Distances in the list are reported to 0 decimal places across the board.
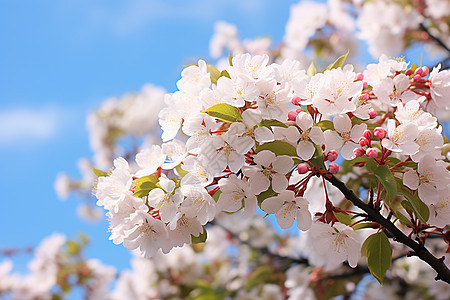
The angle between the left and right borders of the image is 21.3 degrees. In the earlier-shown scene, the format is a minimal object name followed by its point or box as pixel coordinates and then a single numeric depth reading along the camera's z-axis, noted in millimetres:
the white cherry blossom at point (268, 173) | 924
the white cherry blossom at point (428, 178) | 936
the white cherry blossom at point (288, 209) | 933
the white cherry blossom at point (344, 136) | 938
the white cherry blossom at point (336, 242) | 958
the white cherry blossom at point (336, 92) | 935
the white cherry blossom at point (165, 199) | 926
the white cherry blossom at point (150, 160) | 956
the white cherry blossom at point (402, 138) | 926
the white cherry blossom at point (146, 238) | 938
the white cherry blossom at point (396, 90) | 976
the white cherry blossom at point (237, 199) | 928
